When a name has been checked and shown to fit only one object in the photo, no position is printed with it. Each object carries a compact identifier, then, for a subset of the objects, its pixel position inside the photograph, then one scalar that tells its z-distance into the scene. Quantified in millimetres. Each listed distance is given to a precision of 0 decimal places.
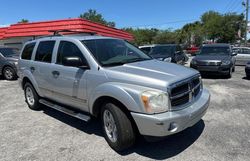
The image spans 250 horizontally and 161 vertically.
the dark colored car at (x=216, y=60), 7888
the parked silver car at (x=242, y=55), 11850
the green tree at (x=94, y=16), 38116
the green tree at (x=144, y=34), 54379
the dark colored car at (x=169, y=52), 8467
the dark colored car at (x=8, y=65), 8250
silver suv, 2527
